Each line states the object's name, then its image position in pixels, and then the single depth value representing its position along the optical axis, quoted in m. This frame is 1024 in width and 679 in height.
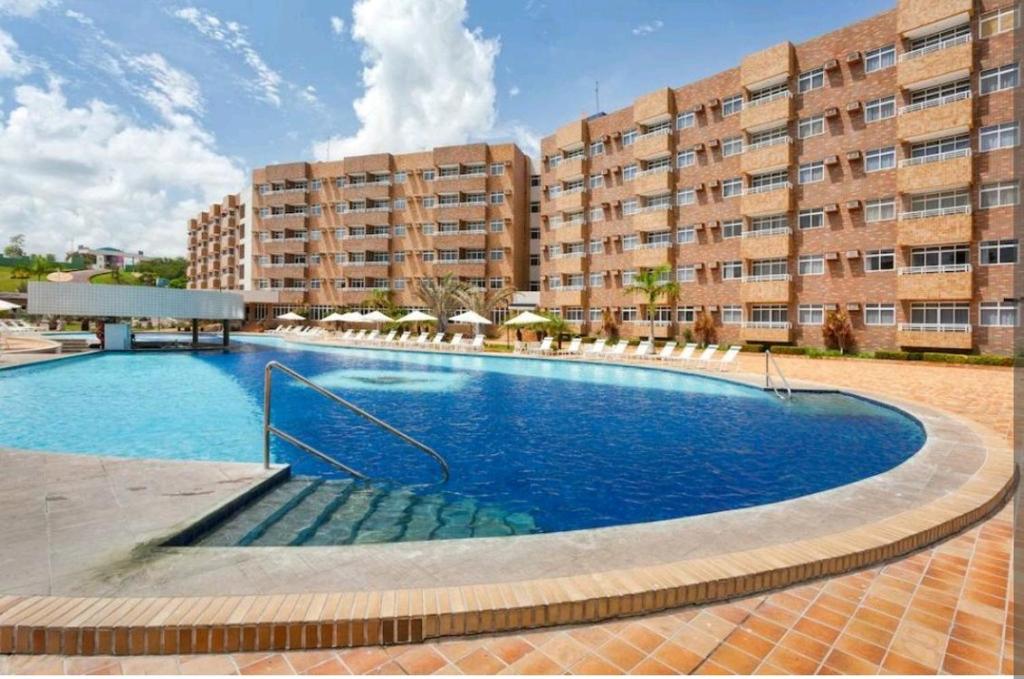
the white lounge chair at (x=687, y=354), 21.96
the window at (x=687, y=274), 37.22
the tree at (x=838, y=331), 29.62
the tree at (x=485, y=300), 41.34
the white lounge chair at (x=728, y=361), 20.25
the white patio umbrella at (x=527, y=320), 30.70
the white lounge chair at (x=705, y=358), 20.83
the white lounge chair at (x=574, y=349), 28.12
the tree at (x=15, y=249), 125.88
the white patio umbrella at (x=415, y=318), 36.00
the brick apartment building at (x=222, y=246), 66.75
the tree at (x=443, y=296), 41.72
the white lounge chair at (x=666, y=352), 23.75
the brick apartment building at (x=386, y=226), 51.81
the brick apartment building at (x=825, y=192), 25.81
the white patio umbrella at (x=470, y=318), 33.41
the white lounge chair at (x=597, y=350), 26.73
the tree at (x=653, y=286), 34.06
